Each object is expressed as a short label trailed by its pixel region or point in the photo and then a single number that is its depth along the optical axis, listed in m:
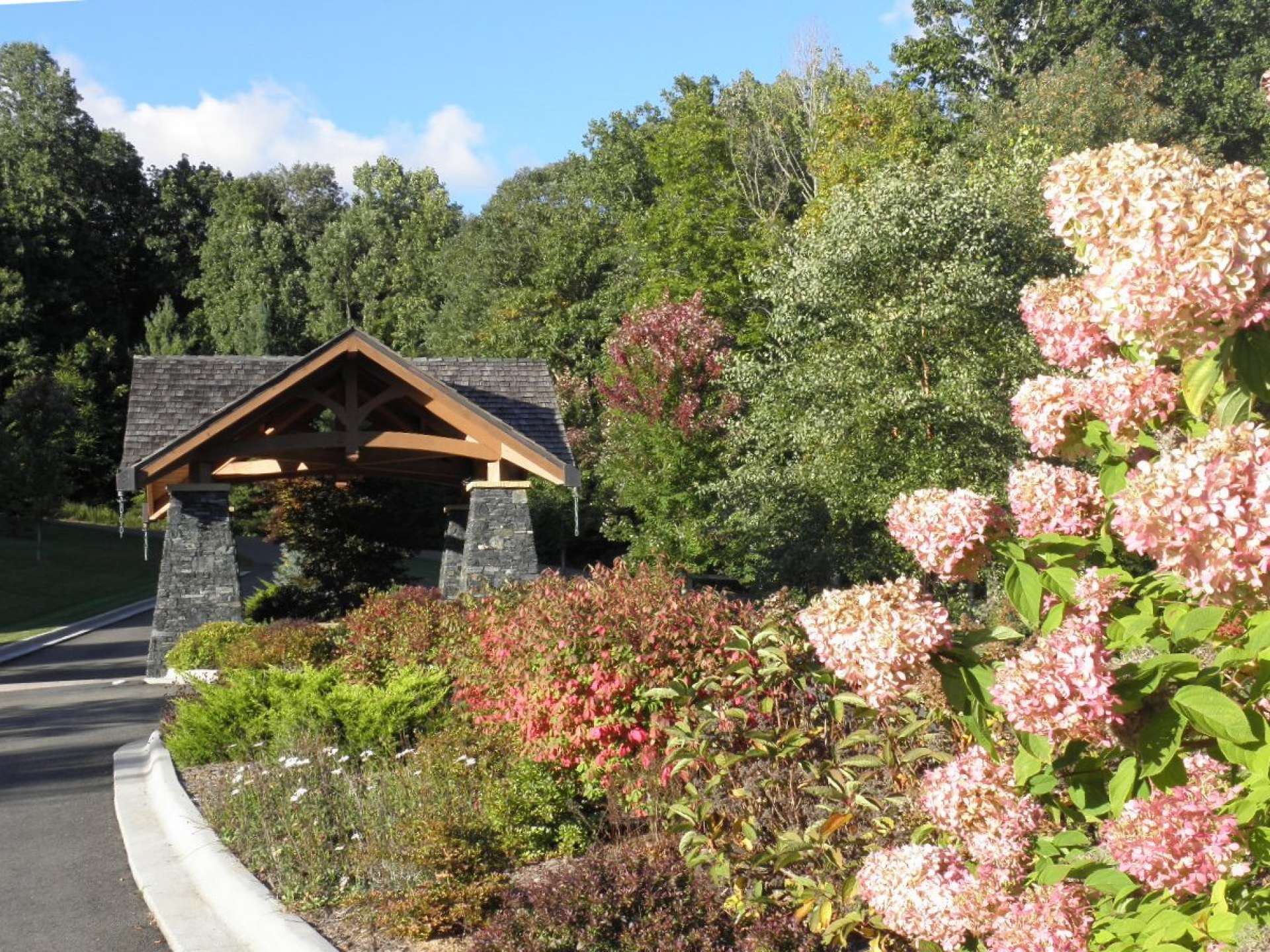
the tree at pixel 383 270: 47.62
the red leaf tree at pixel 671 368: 22.75
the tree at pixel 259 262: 48.44
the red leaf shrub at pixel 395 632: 10.67
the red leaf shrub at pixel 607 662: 6.84
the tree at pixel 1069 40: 36.34
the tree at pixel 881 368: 16.38
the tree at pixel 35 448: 30.73
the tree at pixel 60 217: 45.41
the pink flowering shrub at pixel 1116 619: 2.25
